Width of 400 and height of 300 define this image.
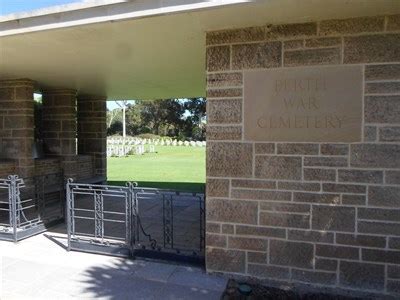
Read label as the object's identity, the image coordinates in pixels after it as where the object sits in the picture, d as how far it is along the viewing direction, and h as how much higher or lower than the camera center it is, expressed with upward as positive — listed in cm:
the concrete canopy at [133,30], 293 +110
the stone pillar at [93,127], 906 +24
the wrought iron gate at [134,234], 406 -138
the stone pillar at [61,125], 778 +25
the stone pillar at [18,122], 648 +26
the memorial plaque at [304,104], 323 +32
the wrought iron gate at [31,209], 478 -128
